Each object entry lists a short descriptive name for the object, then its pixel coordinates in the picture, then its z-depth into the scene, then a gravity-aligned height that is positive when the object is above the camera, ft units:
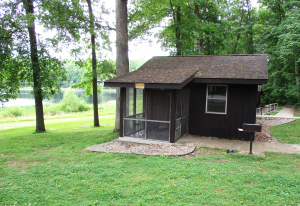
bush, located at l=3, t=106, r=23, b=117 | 77.60 -9.15
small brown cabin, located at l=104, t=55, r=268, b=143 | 27.14 -1.86
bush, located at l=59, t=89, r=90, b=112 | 92.89 -7.25
